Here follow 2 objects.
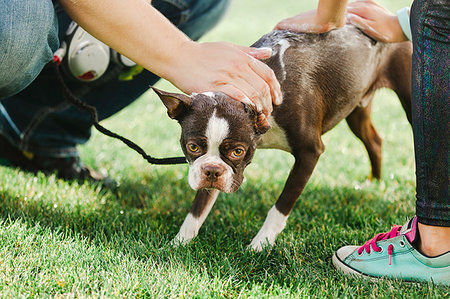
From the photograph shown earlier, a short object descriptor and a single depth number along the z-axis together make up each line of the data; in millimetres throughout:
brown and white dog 2205
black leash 2540
